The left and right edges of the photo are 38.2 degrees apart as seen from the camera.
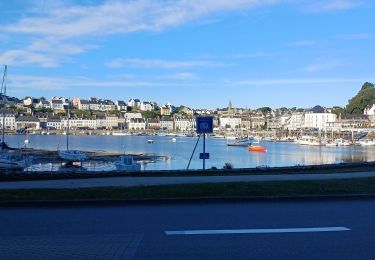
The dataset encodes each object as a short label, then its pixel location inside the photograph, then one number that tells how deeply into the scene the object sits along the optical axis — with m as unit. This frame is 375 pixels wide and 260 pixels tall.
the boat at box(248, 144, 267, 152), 101.62
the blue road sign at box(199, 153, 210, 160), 21.58
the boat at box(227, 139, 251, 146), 132.00
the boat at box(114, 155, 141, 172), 41.03
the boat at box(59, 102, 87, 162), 56.88
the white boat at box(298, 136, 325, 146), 142.62
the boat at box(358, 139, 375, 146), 145.43
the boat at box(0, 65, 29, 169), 46.29
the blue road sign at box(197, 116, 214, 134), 22.10
